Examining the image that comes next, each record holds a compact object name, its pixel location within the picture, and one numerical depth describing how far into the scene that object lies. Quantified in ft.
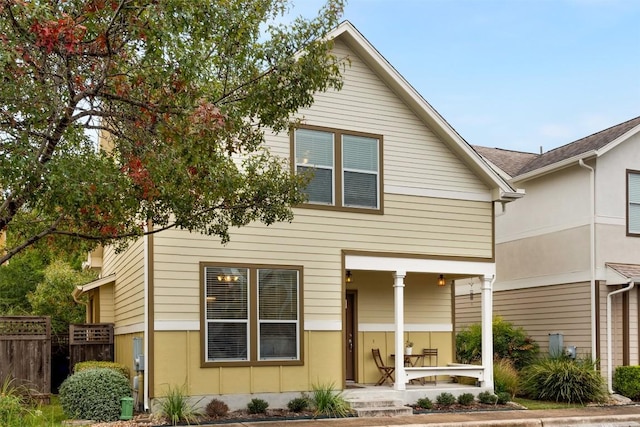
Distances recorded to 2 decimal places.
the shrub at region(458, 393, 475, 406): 50.65
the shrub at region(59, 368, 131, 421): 42.52
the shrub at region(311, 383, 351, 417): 45.78
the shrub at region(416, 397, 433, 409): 49.14
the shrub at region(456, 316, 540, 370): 62.64
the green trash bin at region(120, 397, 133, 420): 42.63
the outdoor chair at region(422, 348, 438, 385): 56.08
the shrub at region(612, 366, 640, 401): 56.34
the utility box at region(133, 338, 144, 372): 44.27
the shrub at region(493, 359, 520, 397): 54.48
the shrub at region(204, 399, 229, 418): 44.09
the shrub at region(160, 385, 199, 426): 41.96
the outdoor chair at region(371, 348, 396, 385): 53.11
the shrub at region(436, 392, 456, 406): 50.19
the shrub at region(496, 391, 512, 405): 51.47
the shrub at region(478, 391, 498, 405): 51.13
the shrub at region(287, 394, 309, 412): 46.21
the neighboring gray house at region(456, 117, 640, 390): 58.34
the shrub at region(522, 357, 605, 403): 53.78
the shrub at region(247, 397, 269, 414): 45.21
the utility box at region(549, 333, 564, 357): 60.03
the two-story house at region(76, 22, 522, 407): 45.14
